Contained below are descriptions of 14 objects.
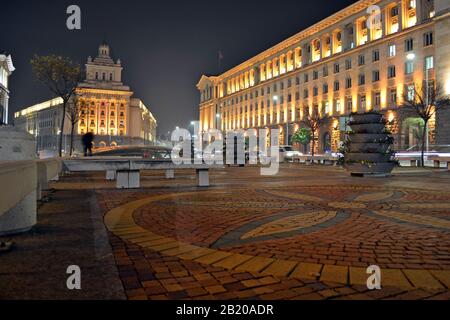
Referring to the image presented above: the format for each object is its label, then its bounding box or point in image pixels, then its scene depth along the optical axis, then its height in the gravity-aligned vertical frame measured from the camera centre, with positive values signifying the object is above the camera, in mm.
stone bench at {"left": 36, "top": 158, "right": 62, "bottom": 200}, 7317 -165
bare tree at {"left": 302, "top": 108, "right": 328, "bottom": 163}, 52656 +6665
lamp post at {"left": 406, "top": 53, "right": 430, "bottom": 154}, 32434 +6302
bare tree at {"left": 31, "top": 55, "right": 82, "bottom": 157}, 31719 +8099
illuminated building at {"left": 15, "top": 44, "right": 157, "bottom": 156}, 120562 +17617
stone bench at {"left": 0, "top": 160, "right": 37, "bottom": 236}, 3270 -346
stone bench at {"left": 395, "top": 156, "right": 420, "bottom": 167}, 31797 +283
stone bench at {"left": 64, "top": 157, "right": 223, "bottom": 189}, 10133 -110
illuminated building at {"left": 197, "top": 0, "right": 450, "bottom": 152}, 43688 +14916
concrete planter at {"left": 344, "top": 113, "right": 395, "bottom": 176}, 16016 +692
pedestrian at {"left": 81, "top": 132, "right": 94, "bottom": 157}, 27031 +1751
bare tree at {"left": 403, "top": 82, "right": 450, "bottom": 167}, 30594 +6189
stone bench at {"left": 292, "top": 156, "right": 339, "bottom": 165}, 35419 +389
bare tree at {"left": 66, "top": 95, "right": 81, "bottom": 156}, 39125 +5984
